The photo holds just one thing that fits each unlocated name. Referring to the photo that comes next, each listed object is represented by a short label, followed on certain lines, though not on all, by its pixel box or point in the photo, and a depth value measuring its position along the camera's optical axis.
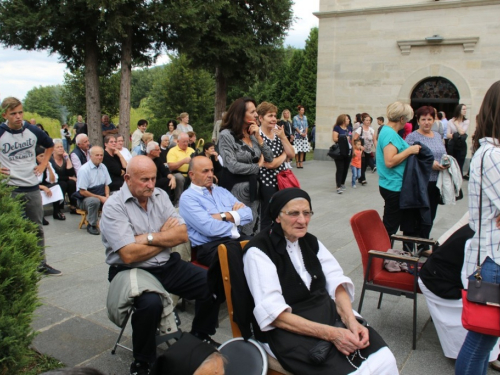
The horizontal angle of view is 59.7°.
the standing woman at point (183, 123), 12.79
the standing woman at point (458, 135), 11.79
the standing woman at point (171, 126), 13.17
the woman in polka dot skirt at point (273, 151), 5.43
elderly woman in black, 2.49
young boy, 11.99
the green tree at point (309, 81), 35.22
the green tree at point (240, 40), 16.72
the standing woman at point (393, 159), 5.00
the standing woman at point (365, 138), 12.62
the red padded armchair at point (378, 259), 3.66
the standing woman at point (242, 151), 5.12
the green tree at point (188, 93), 35.47
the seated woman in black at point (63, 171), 8.41
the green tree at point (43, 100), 66.20
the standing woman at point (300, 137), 15.28
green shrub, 2.09
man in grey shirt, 3.22
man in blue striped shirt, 4.09
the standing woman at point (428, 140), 5.27
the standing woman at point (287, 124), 13.90
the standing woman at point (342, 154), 11.10
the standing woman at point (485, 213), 2.61
